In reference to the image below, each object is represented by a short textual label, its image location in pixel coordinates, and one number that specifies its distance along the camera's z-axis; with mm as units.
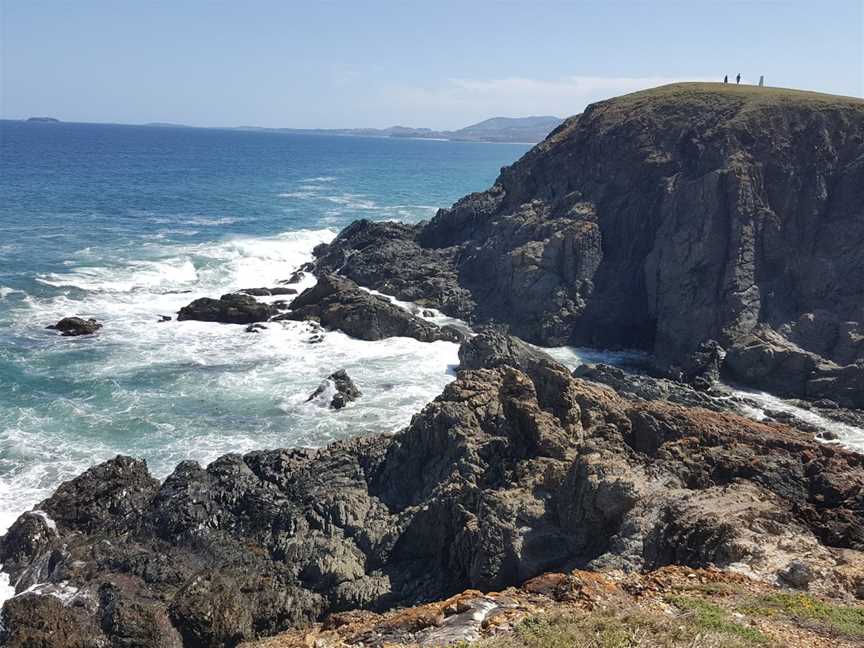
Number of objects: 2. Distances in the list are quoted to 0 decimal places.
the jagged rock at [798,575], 14477
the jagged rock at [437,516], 17359
